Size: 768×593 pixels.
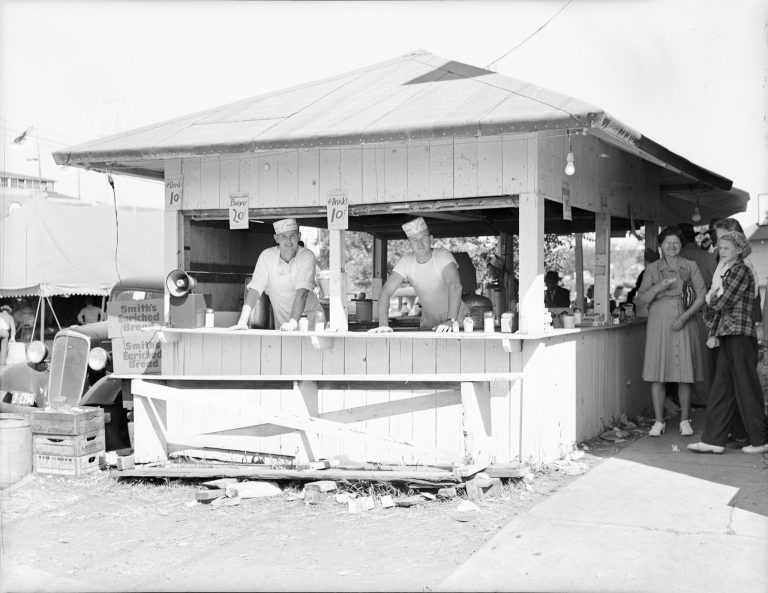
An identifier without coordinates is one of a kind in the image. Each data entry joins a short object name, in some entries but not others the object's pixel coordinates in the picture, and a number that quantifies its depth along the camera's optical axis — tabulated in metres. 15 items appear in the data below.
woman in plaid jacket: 7.23
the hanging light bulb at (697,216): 11.69
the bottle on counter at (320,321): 7.36
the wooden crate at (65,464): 7.61
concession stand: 6.67
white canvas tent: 19.67
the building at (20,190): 21.91
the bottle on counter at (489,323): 6.80
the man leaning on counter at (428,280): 7.25
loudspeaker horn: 7.93
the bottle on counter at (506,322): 6.80
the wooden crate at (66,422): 7.66
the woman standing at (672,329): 8.30
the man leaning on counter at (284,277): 7.77
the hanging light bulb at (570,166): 6.24
